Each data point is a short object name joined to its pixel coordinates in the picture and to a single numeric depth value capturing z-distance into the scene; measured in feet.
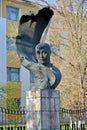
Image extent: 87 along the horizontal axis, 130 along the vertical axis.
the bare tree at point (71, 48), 63.67
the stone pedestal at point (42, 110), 32.94
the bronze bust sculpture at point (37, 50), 33.83
